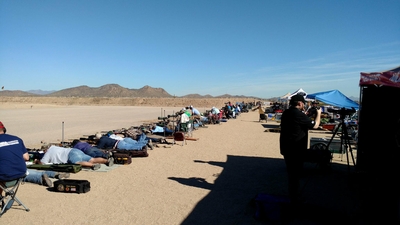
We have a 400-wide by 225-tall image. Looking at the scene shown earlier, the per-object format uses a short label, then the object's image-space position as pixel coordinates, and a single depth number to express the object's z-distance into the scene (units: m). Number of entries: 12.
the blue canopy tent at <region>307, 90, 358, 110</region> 15.07
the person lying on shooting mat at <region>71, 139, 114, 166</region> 8.39
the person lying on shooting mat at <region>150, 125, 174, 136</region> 14.00
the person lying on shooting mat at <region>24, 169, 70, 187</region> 6.31
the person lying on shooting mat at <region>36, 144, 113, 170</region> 7.89
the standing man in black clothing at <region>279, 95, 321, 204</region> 4.63
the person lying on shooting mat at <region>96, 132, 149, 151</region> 9.86
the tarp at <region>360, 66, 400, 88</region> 4.95
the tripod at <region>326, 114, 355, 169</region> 5.72
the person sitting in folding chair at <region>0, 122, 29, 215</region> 4.54
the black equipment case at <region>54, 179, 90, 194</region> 5.82
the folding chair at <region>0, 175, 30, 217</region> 4.59
